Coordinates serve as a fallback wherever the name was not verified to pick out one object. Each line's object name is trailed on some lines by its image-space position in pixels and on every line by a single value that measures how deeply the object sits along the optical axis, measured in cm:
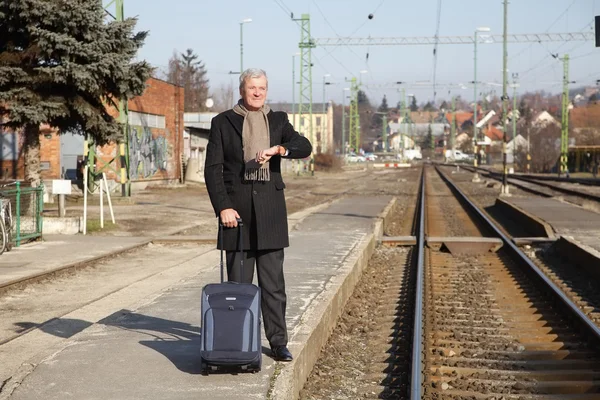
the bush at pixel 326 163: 9112
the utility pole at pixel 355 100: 10956
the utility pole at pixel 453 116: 11817
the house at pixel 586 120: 9768
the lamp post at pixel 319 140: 9336
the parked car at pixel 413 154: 15338
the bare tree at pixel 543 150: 8850
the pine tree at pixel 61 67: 2188
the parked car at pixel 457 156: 14062
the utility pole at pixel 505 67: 4256
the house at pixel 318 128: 10485
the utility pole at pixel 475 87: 6161
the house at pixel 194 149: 5131
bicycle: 1577
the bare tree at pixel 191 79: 9950
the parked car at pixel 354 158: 12786
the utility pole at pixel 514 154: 9502
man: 649
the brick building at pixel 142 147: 3609
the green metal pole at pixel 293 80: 7564
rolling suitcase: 628
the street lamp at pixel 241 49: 5025
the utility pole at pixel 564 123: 7356
